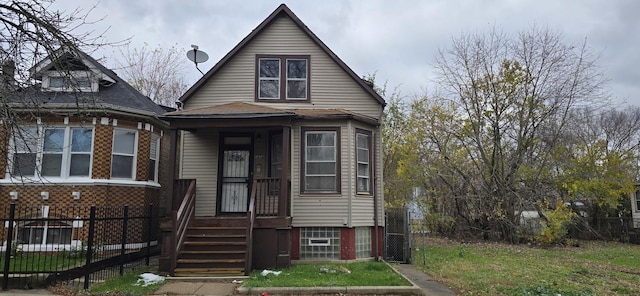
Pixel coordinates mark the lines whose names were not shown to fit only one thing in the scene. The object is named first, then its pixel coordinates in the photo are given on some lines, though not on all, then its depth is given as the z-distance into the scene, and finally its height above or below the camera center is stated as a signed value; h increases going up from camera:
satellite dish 13.66 +4.72
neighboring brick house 11.56 +1.06
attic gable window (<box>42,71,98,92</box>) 12.83 +3.63
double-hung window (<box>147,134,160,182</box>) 13.24 +1.34
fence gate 11.91 -1.06
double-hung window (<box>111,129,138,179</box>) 12.20 +1.32
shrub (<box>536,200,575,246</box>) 16.94 -0.95
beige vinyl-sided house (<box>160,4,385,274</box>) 9.96 +1.12
